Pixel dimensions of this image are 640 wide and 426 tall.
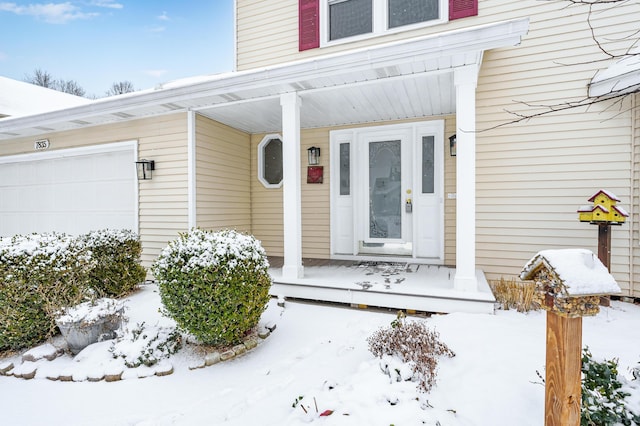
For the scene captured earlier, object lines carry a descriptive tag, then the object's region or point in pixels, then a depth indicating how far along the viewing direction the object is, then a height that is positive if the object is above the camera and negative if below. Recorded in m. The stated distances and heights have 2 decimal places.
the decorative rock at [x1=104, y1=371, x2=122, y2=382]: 2.49 -1.27
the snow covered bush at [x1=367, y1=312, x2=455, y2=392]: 2.03 -0.98
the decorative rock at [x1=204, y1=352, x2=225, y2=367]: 2.65 -1.21
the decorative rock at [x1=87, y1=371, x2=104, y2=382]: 2.49 -1.27
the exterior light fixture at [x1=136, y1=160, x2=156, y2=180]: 5.11 +0.65
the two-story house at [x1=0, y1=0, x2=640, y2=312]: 3.66 +0.92
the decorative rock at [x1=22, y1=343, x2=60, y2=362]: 2.78 -1.23
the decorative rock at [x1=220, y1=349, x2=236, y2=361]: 2.71 -1.21
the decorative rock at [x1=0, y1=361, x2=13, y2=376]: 2.70 -1.31
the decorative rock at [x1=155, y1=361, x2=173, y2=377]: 2.54 -1.24
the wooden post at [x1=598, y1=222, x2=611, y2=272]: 3.54 -0.36
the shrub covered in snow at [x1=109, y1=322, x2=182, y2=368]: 2.64 -1.15
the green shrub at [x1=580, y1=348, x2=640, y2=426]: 1.46 -0.90
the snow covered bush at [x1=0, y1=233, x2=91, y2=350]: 2.86 -0.70
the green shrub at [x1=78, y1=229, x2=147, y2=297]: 4.30 -0.70
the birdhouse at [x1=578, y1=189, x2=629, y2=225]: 3.41 -0.02
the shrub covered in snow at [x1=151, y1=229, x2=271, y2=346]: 2.67 -0.64
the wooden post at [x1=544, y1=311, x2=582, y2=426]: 1.35 -0.67
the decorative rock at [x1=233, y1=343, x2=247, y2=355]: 2.78 -1.19
